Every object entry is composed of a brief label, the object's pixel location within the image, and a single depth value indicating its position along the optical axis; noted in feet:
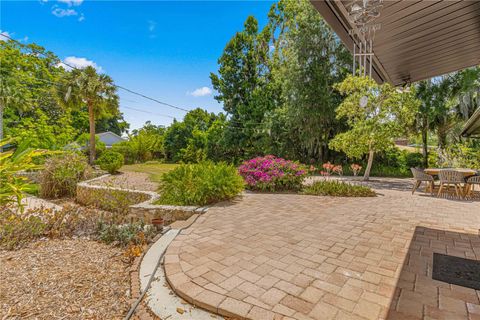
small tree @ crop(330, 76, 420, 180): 27.20
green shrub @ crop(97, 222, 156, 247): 10.07
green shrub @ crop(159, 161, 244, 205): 16.26
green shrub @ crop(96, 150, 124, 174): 36.35
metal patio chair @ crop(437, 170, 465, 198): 18.99
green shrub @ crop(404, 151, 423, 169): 41.86
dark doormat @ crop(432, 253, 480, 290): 7.03
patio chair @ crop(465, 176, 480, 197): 19.14
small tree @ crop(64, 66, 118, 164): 44.93
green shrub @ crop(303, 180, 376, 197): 20.84
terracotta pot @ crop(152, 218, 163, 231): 11.39
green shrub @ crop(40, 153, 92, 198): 24.88
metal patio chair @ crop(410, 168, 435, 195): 21.20
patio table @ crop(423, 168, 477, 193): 19.42
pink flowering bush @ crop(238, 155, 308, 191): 22.67
